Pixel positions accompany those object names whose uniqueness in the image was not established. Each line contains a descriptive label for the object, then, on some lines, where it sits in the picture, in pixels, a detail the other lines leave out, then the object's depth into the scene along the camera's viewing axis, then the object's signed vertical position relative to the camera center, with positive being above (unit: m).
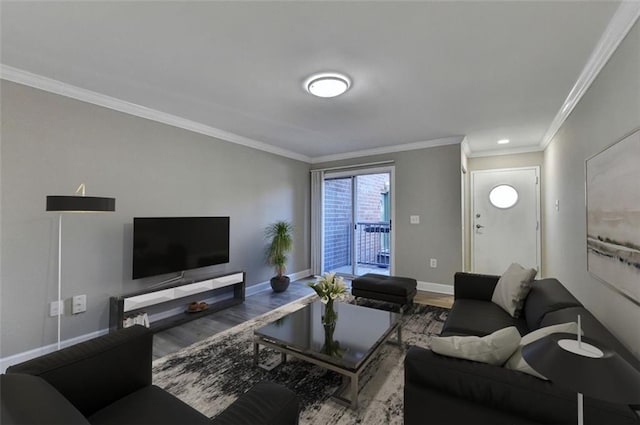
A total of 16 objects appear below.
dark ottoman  3.43 -0.92
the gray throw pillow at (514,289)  2.33 -0.62
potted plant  4.46 -0.59
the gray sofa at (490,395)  0.96 -0.68
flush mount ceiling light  2.37 +1.21
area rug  1.77 -1.24
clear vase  2.36 -0.88
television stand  2.76 -1.02
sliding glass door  5.15 -0.08
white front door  4.89 +0.00
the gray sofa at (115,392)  0.83 -0.73
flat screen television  2.96 -0.32
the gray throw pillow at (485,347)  1.22 -0.58
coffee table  1.83 -0.93
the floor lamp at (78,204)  2.17 +0.10
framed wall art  1.55 +0.03
